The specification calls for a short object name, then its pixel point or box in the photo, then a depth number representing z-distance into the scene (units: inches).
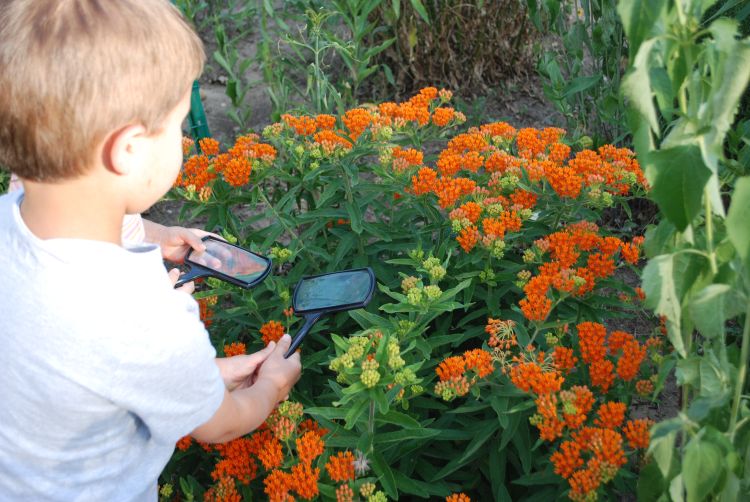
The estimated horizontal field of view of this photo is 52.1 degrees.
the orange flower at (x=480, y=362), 69.9
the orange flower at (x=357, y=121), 99.3
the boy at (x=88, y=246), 48.5
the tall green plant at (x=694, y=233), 41.6
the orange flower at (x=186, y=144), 103.3
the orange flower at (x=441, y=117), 104.9
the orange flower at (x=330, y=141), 95.9
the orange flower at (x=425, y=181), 91.7
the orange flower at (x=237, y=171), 93.9
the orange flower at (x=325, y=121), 103.3
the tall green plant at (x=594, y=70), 129.5
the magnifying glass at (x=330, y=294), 74.5
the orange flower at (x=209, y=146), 105.5
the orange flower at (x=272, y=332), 82.8
